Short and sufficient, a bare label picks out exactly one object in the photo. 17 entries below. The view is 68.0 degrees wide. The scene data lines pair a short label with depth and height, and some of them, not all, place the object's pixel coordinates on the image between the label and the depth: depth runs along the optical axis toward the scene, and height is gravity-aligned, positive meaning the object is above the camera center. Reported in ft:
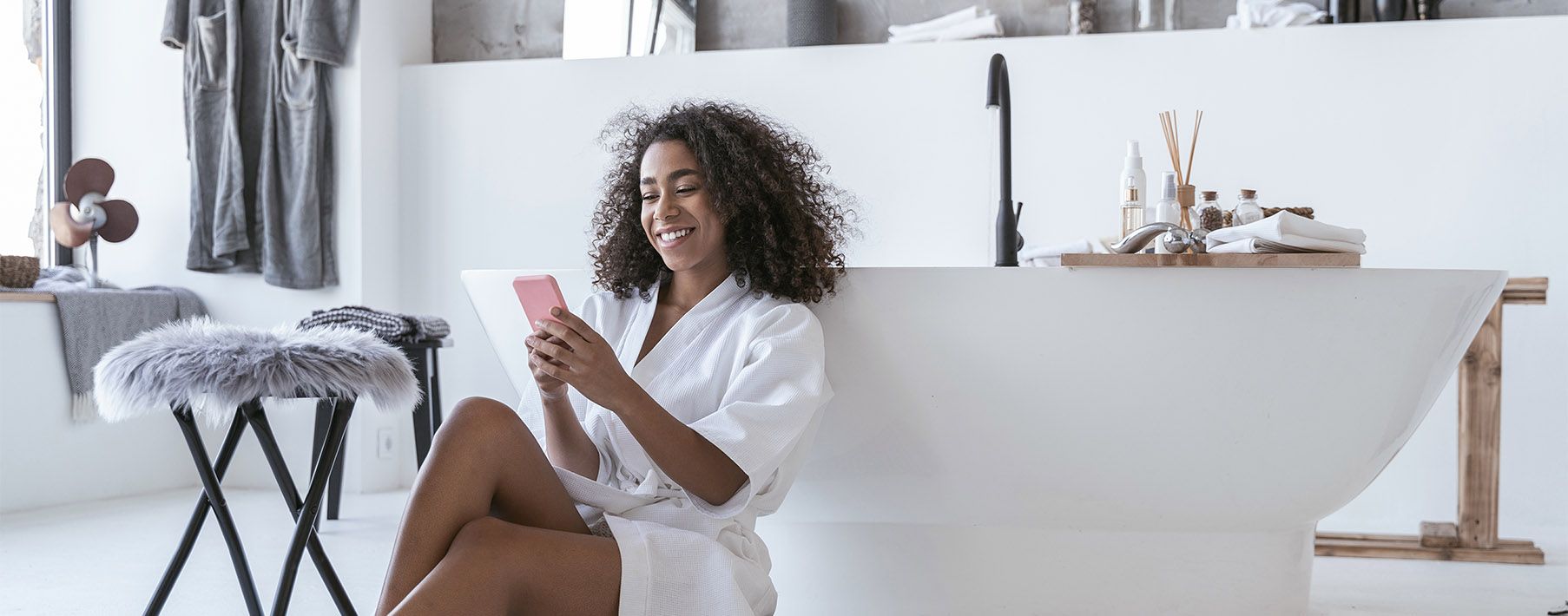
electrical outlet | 11.13 -1.65
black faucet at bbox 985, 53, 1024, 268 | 6.18 +0.38
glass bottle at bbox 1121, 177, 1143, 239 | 6.47 +0.36
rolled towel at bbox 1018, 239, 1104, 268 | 6.41 +0.13
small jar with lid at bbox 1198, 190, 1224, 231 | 6.32 +0.33
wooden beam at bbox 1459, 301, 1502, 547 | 8.39 -1.10
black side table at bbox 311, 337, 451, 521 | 9.09 -1.13
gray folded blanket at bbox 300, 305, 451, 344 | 8.73 -0.39
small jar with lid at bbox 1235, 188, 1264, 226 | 6.17 +0.35
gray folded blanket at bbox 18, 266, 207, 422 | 10.09 -0.43
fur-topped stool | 5.33 -0.54
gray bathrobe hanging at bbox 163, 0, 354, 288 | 10.77 +1.31
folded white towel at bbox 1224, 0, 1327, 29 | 9.62 +2.20
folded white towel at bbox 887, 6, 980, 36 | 10.44 +2.29
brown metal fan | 10.30 +0.52
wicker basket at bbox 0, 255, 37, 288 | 9.82 -0.03
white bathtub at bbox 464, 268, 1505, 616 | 5.35 -0.72
